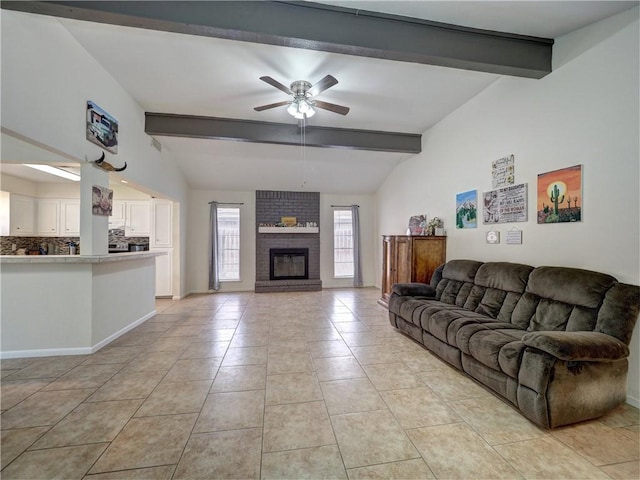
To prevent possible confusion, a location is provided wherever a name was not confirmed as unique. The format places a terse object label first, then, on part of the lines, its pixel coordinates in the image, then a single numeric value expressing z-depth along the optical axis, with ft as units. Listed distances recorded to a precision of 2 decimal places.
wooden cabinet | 14.17
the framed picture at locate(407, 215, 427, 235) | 15.72
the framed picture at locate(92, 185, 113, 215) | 9.84
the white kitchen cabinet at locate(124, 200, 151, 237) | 18.52
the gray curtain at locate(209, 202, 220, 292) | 21.18
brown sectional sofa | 5.64
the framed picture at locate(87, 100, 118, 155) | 9.47
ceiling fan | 10.33
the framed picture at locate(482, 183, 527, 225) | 9.85
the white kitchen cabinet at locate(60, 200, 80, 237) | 17.63
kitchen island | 9.14
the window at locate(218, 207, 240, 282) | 21.97
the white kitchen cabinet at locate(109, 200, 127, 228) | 18.41
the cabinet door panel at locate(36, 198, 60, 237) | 17.29
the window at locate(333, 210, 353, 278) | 23.77
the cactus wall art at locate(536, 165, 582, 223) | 8.07
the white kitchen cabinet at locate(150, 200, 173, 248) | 18.52
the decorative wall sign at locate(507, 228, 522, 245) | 9.95
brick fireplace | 22.18
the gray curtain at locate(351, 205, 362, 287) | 23.39
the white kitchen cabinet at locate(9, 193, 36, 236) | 15.69
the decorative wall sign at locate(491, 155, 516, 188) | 10.27
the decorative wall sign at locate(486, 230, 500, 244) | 10.94
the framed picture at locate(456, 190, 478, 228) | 12.12
